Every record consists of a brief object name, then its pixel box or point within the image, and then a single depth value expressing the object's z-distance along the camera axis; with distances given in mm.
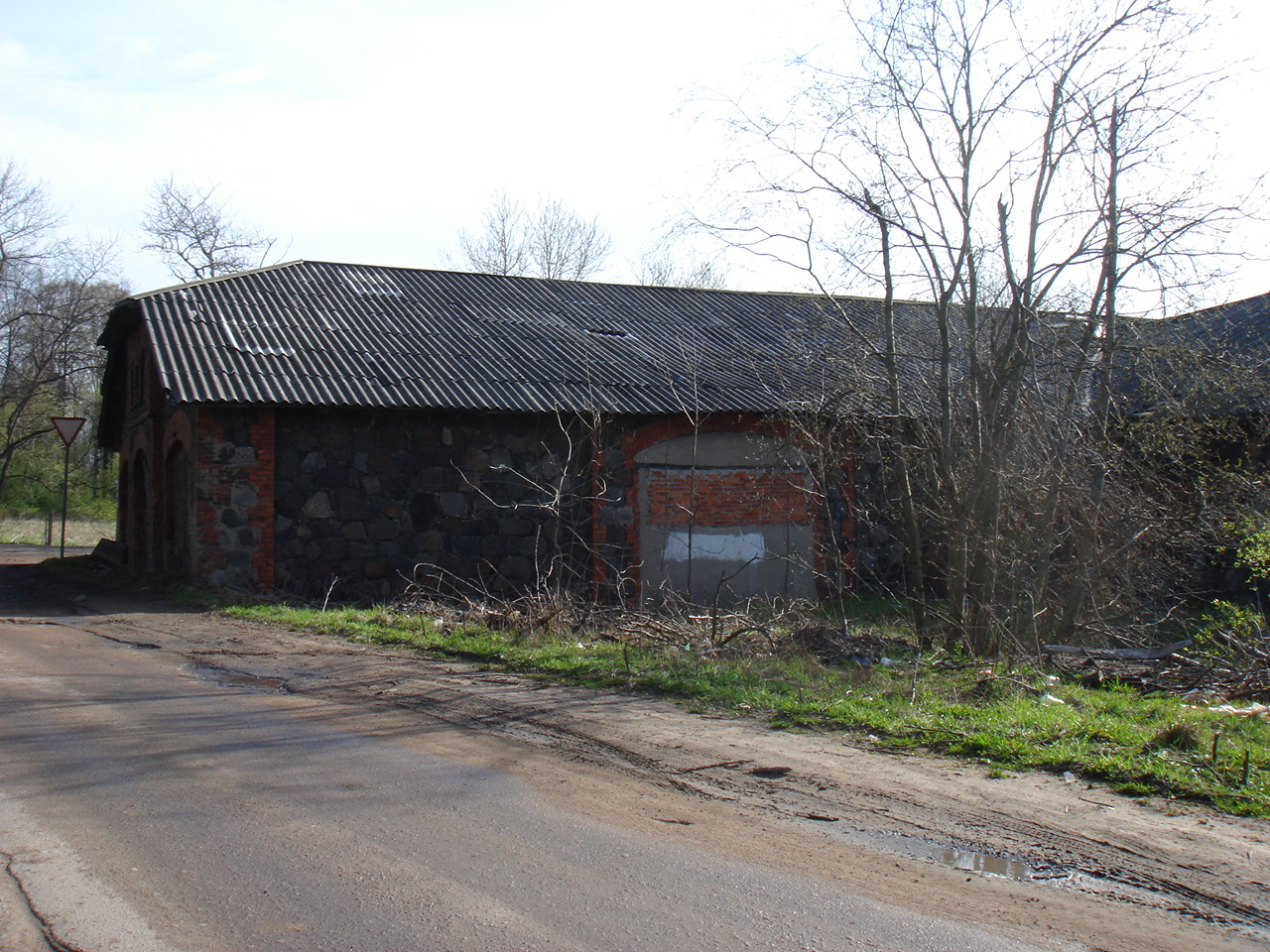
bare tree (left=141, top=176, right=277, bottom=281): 38875
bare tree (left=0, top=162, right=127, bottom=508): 33812
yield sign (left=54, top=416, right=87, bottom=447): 20281
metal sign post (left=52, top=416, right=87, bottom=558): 20281
